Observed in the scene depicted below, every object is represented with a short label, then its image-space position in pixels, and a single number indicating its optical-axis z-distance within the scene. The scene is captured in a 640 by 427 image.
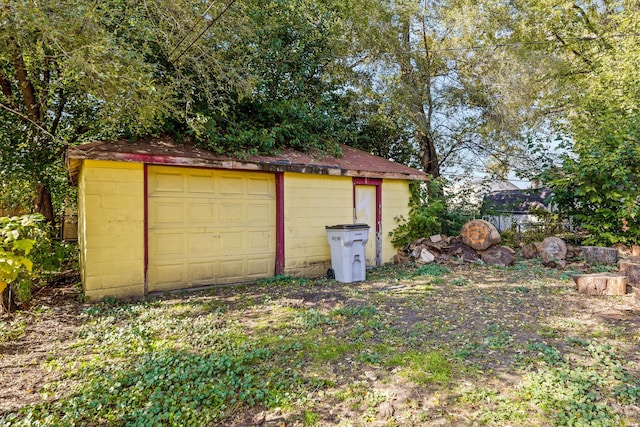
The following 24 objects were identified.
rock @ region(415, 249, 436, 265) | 8.05
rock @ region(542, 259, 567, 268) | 7.31
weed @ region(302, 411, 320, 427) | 2.25
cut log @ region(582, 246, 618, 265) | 7.17
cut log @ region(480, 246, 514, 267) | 7.73
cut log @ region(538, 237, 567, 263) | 7.81
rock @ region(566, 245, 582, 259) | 7.92
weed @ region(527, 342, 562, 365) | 3.01
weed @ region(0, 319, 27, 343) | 3.70
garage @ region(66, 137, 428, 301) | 4.98
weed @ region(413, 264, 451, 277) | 6.89
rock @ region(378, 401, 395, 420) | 2.33
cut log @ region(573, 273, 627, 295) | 5.05
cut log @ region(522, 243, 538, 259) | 8.22
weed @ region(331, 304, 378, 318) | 4.41
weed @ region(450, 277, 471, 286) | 5.99
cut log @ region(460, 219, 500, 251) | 7.91
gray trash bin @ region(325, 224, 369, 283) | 6.43
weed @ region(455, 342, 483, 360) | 3.18
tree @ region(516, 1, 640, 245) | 7.54
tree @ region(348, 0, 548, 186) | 9.35
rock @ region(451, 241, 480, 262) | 8.05
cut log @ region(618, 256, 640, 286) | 5.14
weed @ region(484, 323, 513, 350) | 3.38
